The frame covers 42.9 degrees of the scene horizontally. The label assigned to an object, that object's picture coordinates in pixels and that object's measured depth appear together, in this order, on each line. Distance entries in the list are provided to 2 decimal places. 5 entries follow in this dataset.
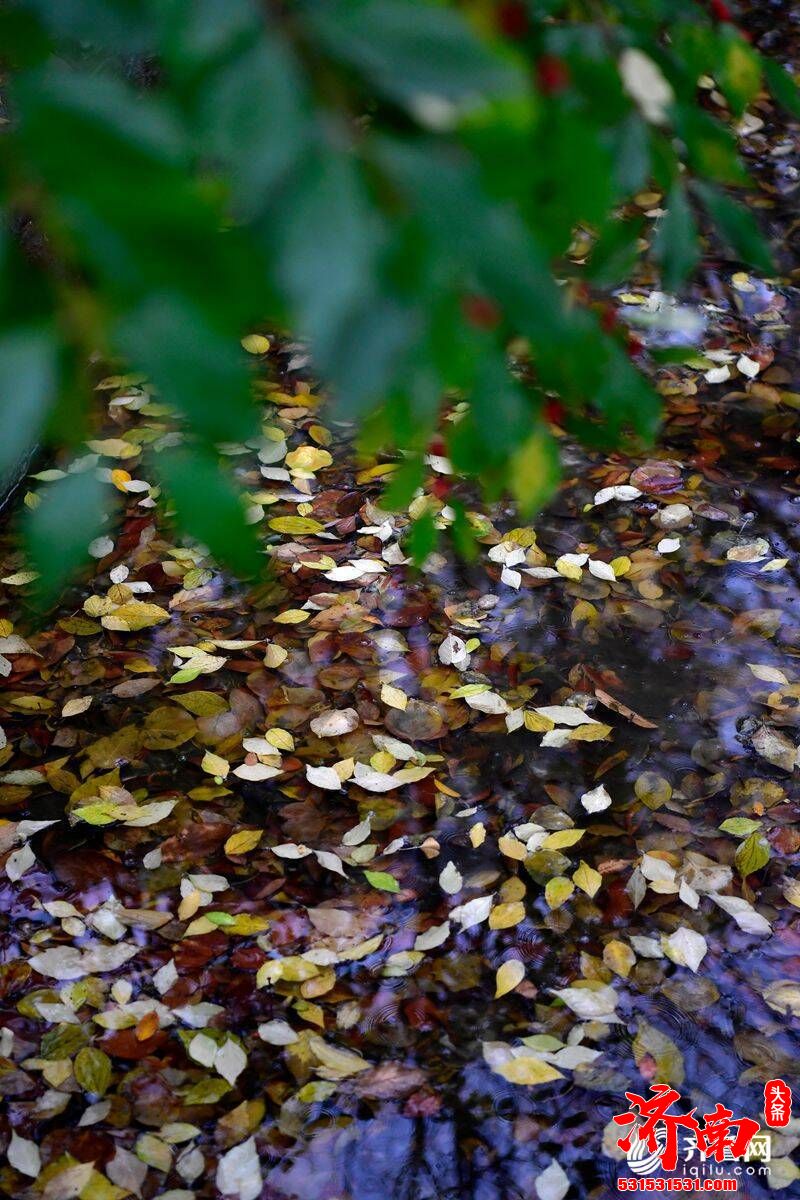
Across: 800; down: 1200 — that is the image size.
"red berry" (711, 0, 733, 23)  0.93
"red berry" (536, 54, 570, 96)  0.72
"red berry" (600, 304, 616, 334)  1.05
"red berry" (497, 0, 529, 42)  0.69
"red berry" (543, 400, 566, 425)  1.04
